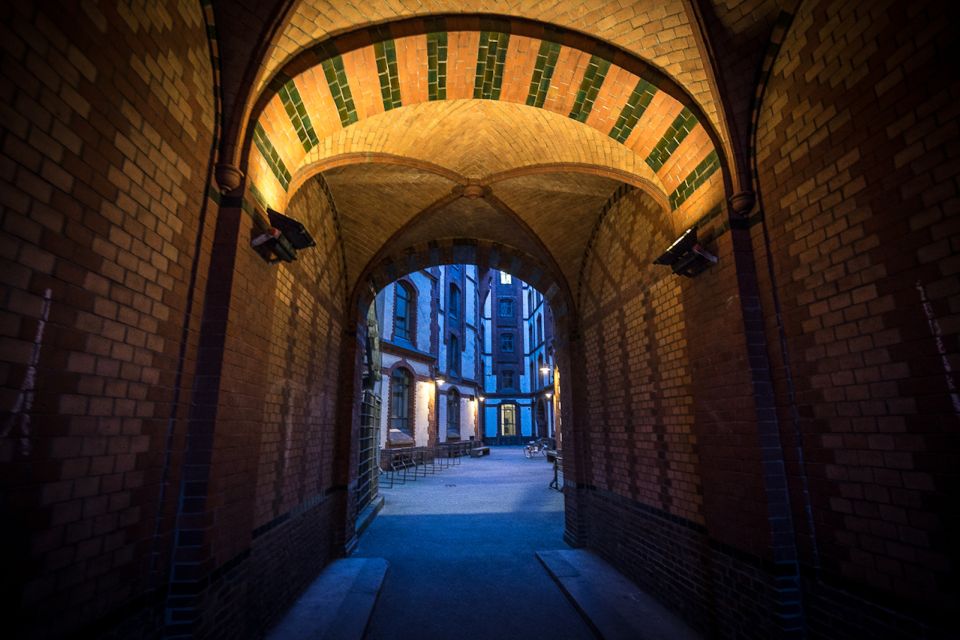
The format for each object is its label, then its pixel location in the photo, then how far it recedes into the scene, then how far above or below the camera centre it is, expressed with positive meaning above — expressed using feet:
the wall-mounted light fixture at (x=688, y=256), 11.05 +4.25
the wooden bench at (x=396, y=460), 47.39 -3.96
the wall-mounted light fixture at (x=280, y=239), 10.36 +4.55
